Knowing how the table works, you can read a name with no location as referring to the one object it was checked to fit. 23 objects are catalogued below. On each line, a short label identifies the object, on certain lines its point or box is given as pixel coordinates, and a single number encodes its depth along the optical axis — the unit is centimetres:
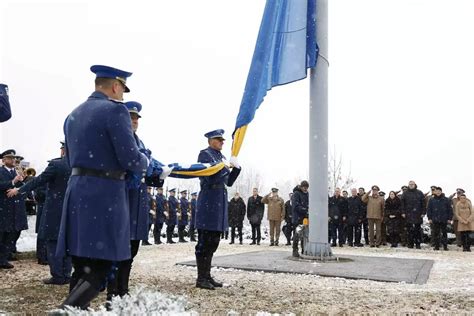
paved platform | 806
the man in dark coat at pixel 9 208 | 926
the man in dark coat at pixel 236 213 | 1965
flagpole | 1092
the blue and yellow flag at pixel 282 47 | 1031
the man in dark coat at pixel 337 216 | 1769
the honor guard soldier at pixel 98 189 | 379
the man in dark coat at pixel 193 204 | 2098
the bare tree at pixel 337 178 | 4092
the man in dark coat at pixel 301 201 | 1302
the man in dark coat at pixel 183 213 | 2141
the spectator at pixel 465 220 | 1603
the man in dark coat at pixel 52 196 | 731
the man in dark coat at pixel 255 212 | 1888
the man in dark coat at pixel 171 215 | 1980
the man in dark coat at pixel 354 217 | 1761
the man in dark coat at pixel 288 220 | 1892
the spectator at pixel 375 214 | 1706
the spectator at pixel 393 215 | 1722
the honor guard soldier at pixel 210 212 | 648
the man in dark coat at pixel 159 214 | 1885
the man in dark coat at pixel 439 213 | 1605
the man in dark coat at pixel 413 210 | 1653
